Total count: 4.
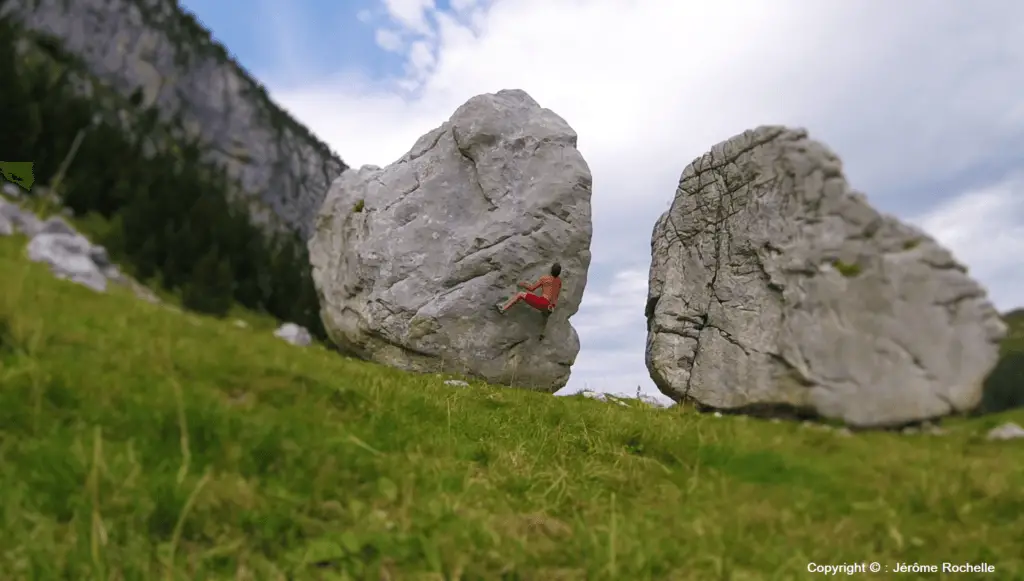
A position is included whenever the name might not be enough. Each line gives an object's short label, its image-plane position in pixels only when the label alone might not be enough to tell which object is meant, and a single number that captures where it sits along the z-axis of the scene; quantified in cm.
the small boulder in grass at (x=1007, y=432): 441
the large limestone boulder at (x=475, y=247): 1312
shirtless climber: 1297
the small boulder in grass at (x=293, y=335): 775
